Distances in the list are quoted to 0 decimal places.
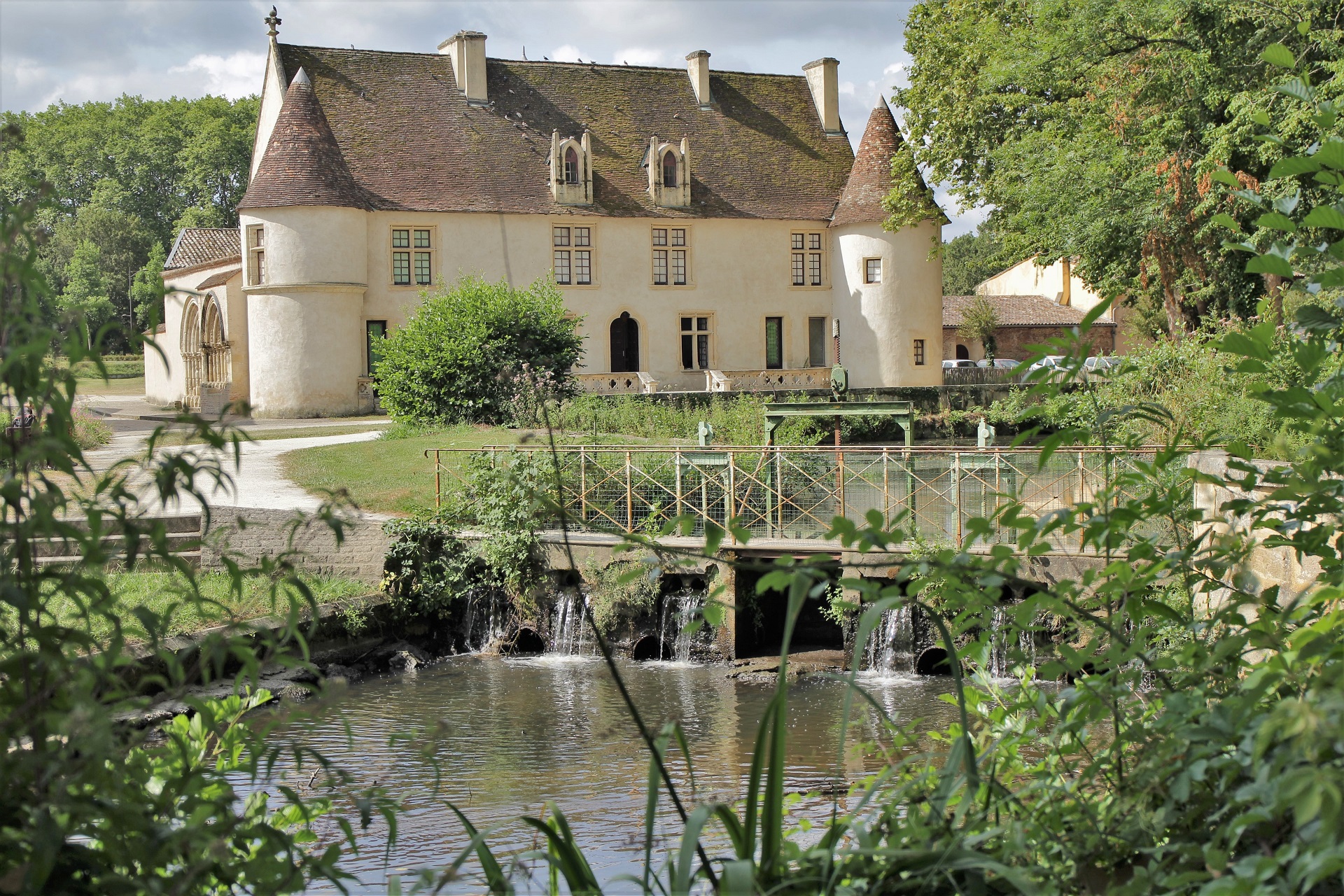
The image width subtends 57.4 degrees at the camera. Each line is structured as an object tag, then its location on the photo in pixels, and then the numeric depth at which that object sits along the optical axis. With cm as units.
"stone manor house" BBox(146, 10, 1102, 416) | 3169
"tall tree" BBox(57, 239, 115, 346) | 5966
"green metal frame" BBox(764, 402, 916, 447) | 1452
